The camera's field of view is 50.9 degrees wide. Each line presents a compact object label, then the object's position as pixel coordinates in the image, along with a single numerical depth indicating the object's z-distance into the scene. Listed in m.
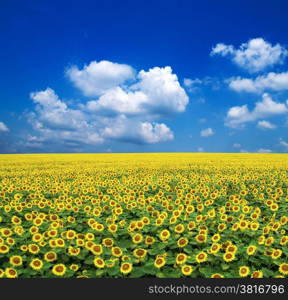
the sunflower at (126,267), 4.30
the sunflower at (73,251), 4.98
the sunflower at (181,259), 4.54
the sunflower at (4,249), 4.99
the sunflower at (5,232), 5.78
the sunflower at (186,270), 4.29
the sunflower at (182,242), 5.16
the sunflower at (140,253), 4.84
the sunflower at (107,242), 5.32
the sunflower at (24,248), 5.18
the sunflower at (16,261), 4.65
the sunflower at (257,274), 4.09
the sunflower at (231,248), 4.92
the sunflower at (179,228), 5.70
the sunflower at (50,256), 4.85
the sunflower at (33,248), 5.00
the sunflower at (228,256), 4.66
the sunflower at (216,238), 5.35
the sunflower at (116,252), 4.80
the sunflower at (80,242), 5.22
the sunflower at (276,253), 4.83
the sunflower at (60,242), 5.17
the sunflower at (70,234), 5.46
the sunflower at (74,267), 4.61
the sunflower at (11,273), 4.17
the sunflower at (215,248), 4.86
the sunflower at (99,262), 4.46
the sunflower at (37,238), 5.45
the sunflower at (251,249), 4.86
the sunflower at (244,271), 4.25
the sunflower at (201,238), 5.36
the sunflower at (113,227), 5.92
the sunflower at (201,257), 4.57
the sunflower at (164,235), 5.43
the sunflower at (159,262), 4.44
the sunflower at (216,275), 4.13
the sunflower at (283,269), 4.42
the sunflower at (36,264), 4.47
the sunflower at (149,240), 5.32
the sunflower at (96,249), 4.84
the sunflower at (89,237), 5.45
